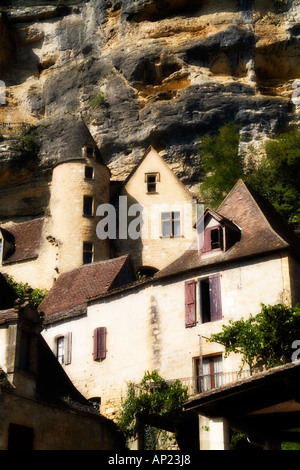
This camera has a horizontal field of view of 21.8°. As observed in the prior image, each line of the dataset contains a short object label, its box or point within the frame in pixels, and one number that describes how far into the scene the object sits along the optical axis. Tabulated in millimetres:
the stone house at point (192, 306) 22125
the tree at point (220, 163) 36156
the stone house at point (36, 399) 17641
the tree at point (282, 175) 33281
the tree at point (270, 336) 20375
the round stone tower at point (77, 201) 34594
